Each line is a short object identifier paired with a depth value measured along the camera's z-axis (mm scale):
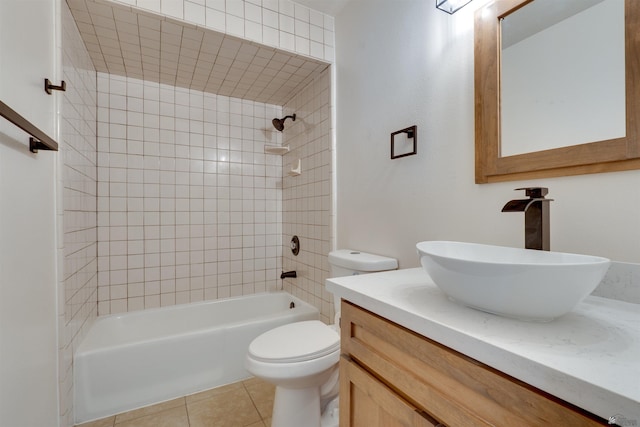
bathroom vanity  389
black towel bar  694
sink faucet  766
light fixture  1098
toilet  1171
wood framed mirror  717
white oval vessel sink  493
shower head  2562
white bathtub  1543
